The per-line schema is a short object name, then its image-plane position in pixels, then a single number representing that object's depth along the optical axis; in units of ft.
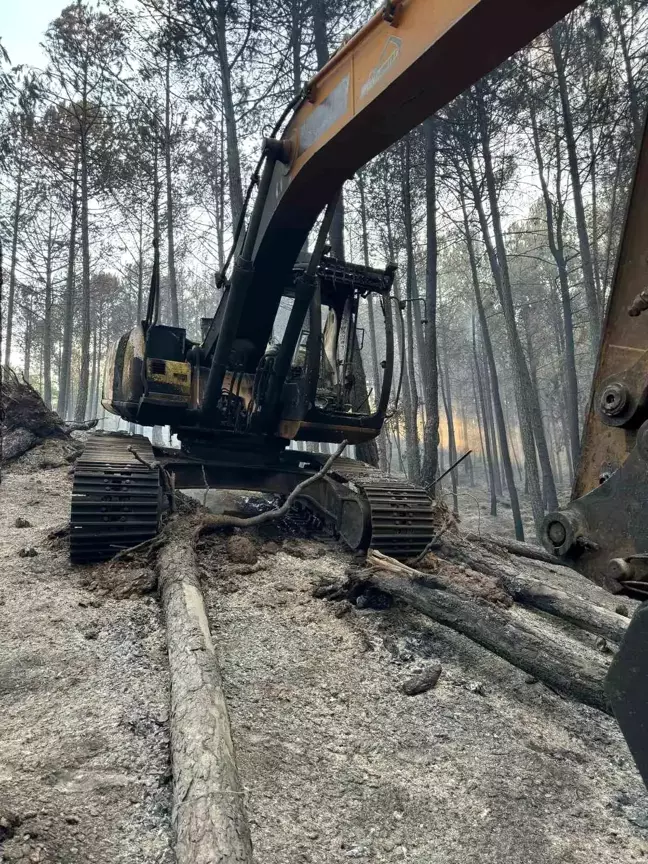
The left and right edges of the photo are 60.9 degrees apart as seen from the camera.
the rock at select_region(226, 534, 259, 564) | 16.70
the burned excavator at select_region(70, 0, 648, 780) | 5.98
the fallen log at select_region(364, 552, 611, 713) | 9.93
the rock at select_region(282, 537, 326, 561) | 18.28
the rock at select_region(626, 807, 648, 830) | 7.22
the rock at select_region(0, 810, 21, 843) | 5.80
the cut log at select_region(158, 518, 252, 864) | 5.36
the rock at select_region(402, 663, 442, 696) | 10.28
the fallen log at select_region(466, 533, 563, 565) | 24.71
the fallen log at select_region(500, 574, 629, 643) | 13.55
